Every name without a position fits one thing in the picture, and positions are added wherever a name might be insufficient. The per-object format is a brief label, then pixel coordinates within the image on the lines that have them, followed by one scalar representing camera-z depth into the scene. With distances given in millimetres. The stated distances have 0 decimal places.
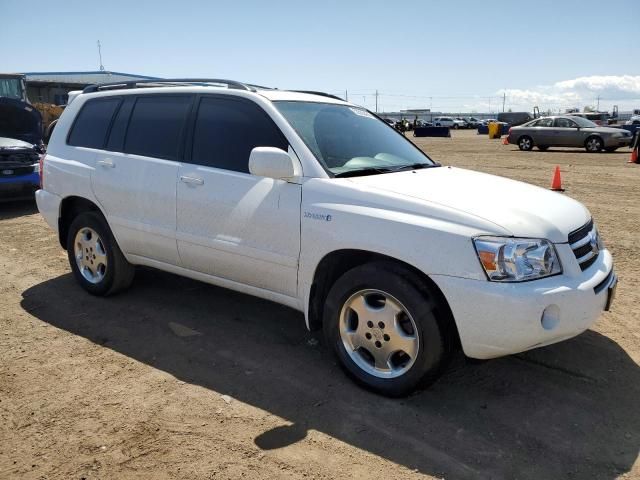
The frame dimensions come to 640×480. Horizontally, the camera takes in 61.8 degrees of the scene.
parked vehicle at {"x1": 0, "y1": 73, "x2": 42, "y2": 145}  10906
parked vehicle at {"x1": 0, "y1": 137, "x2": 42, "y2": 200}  9273
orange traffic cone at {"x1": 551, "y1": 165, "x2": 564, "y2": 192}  10914
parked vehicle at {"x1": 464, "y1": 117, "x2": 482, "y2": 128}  71988
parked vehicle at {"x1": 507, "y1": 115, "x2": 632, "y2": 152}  21375
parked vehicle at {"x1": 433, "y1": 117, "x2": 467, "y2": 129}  64875
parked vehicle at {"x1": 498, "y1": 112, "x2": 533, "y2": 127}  58291
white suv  2898
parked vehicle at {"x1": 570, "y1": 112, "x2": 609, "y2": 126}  39969
